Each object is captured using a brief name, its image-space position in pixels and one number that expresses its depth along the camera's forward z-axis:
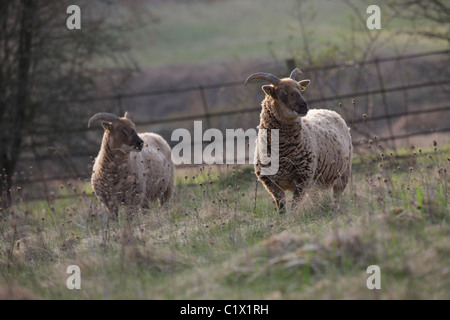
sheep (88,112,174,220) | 16.02
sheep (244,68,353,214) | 14.17
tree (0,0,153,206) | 25.62
